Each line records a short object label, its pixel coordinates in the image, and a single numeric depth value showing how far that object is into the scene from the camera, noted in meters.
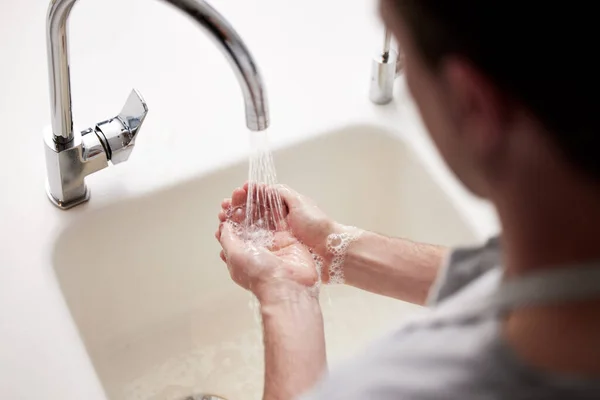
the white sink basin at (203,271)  0.91
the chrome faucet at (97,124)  0.63
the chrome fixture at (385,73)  0.95
